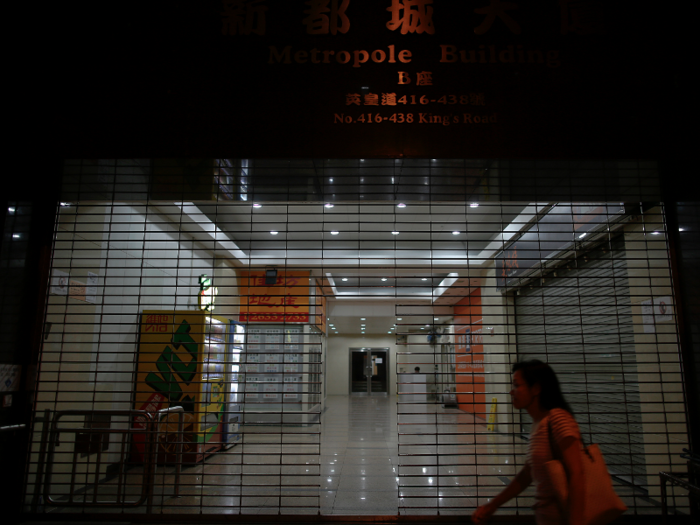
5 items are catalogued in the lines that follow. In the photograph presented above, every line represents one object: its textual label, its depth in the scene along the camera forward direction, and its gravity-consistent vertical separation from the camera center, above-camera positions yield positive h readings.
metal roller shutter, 5.04 -0.08
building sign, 3.37 +1.98
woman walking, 1.68 -0.36
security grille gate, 3.63 +0.37
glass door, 21.42 -0.99
